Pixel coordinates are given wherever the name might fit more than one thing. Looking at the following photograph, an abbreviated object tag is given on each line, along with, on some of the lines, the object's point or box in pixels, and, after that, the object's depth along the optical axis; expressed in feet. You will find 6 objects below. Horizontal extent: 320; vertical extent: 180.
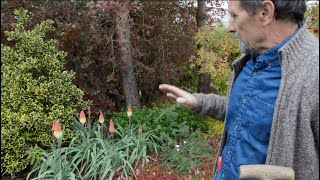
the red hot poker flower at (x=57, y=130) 9.24
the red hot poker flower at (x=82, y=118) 10.86
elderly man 3.66
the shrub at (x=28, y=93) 12.18
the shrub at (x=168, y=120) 13.87
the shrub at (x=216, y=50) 13.99
